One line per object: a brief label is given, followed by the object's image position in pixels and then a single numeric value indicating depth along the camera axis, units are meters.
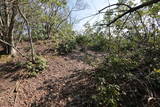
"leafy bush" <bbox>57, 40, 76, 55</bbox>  3.83
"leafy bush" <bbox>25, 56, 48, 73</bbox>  2.76
